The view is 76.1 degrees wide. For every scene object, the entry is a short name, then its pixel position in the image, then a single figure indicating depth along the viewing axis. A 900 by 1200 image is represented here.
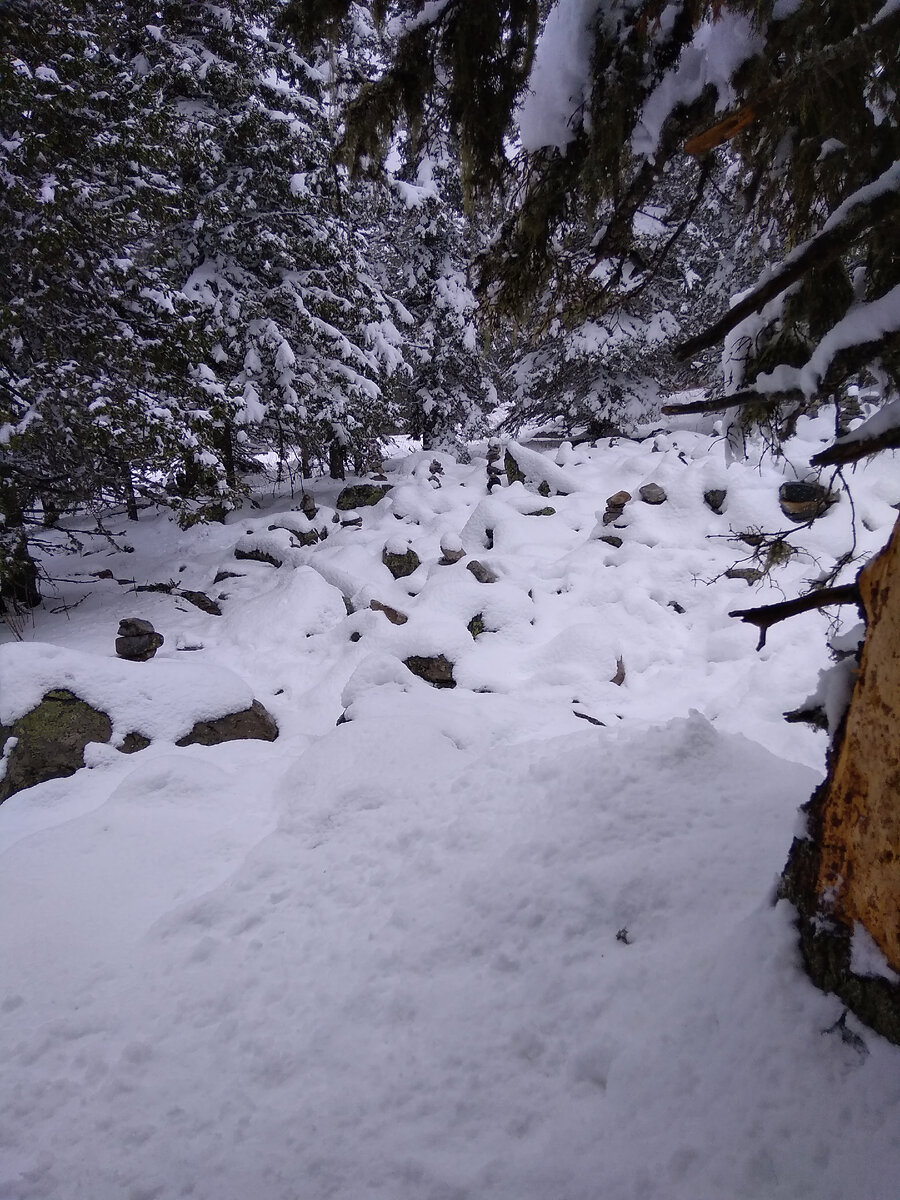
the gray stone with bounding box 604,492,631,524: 10.03
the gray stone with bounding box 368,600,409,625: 8.33
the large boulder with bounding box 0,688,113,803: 4.75
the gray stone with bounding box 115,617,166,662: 7.18
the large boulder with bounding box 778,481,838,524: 8.84
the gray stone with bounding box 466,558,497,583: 8.94
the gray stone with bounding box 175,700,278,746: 5.46
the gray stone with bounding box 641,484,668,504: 10.10
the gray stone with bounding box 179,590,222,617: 8.95
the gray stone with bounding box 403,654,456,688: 6.91
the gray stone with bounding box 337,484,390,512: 12.53
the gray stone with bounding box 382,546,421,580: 9.78
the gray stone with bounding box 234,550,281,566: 10.29
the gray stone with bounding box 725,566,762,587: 7.51
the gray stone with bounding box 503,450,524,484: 12.41
